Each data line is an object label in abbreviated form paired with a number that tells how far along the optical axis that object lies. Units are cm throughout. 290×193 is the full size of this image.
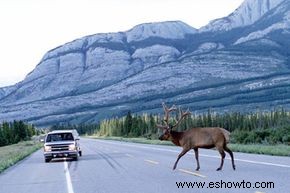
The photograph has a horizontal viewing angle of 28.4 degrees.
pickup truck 3005
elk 1834
